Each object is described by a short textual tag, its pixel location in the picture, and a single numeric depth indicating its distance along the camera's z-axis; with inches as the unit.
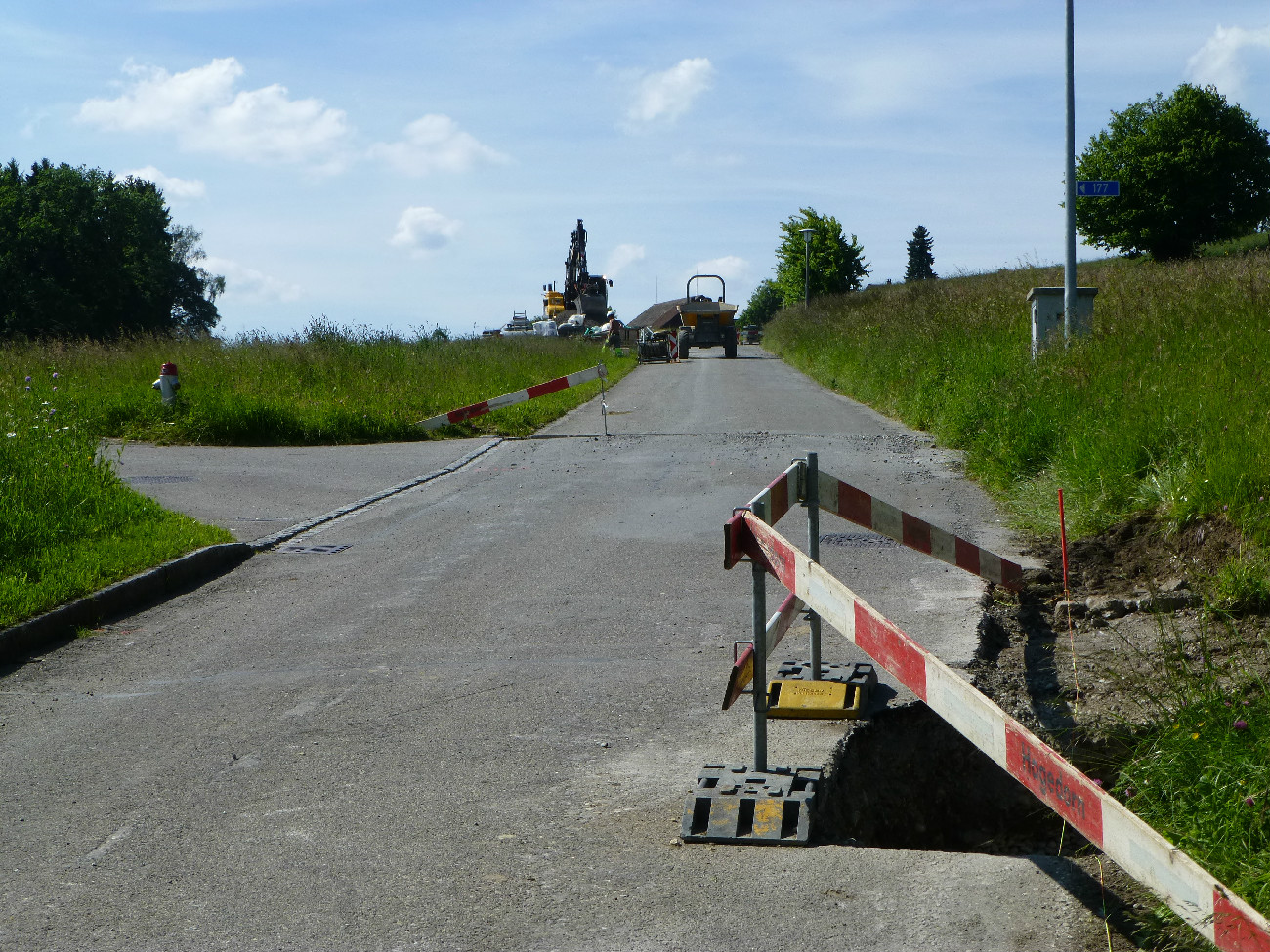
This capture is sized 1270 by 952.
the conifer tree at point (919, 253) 5004.9
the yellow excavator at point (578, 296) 2497.5
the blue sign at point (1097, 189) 560.7
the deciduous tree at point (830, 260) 2819.9
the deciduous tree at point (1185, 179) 2420.0
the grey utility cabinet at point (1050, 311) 556.4
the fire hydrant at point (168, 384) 678.5
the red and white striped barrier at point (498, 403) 676.1
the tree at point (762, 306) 5895.7
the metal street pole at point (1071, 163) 586.6
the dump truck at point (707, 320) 2006.6
